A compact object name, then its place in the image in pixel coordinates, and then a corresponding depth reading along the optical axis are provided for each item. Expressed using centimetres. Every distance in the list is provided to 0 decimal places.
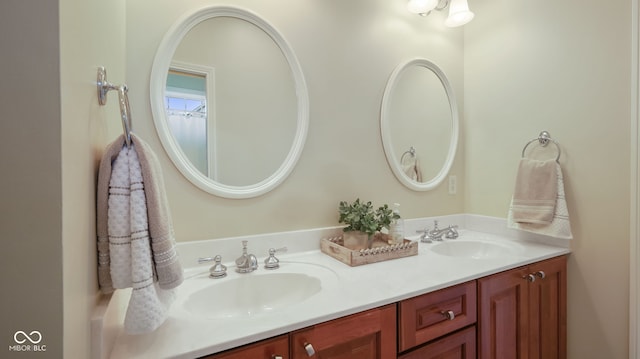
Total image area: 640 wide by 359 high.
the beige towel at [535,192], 138
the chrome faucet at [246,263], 109
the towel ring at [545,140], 142
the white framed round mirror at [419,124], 159
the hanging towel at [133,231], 57
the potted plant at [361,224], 127
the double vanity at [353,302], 69
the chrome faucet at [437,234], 158
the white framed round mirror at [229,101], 110
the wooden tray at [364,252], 115
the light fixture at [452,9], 159
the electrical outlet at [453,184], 183
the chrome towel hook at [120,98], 60
